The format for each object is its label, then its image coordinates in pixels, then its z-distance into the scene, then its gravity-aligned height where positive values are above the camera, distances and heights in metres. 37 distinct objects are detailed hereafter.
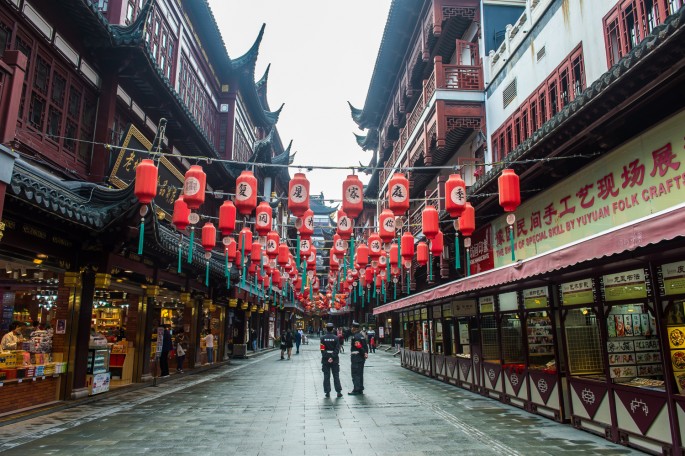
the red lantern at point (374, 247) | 17.97 +2.78
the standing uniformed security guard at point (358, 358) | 13.32 -0.99
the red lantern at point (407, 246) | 15.98 +2.52
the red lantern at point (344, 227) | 14.48 +2.84
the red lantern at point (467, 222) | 12.39 +2.57
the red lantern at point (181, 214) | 12.30 +2.74
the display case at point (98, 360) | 12.07 -0.97
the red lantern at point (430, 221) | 12.70 +2.66
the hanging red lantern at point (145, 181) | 9.43 +2.74
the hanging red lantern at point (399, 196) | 11.41 +2.99
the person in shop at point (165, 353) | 17.30 -1.10
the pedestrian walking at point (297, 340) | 35.81 -1.29
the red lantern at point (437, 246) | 15.15 +2.41
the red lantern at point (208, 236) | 14.82 +2.63
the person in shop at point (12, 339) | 9.98 -0.36
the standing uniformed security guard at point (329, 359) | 12.77 -0.95
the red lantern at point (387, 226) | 13.93 +2.79
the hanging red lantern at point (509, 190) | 9.99 +2.71
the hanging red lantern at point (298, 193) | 11.46 +3.04
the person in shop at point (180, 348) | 19.42 -1.07
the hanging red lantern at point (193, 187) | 10.69 +2.96
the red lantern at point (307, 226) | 14.13 +2.82
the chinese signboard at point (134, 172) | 12.46 +4.32
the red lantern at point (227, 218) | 12.90 +2.76
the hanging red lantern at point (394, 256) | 18.70 +2.57
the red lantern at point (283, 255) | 18.81 +2.60
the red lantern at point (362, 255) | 20.47 +2.85
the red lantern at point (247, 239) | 15.08 +2.87
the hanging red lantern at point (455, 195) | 10.92 +2.86
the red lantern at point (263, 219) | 13.25 +2.82
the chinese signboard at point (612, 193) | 8.00 +2.62
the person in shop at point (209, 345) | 22.05 -1.03
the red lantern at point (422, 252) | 17.78 +2.57
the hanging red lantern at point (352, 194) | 11.48 +3.02
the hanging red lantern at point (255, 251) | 18.28 +2.67
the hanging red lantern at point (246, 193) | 11.64 +3.12
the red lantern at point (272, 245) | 16.73 +2.67
